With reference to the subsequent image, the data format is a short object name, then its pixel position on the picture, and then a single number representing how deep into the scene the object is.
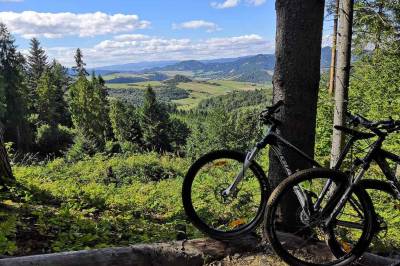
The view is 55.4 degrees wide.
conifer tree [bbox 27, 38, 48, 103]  84.75
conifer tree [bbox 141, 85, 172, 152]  72.62
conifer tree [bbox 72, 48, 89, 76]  94.19
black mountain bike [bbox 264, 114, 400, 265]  4.17
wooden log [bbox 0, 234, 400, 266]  3.92
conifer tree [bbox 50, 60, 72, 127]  71.31
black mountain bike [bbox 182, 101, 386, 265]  4.38
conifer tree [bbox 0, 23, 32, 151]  51.31
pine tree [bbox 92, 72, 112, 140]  72.88
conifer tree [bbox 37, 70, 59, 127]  65.06
